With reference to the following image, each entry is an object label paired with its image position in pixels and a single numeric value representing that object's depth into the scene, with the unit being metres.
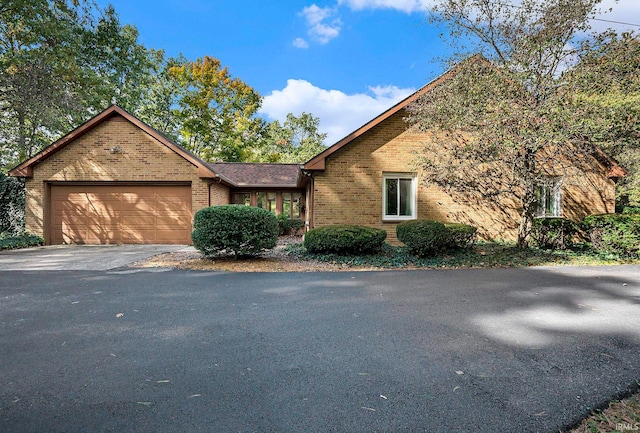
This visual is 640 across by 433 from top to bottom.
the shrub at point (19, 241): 11.28
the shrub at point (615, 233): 9.09
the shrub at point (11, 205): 12.95
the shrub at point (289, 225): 17.16
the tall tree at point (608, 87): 7.50
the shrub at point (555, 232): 10.45
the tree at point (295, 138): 36.56
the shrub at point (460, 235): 9.33
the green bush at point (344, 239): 8.85
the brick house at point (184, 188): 11.34
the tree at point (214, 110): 26.94
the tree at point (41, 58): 12.68
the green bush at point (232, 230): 8.12
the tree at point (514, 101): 7.83
